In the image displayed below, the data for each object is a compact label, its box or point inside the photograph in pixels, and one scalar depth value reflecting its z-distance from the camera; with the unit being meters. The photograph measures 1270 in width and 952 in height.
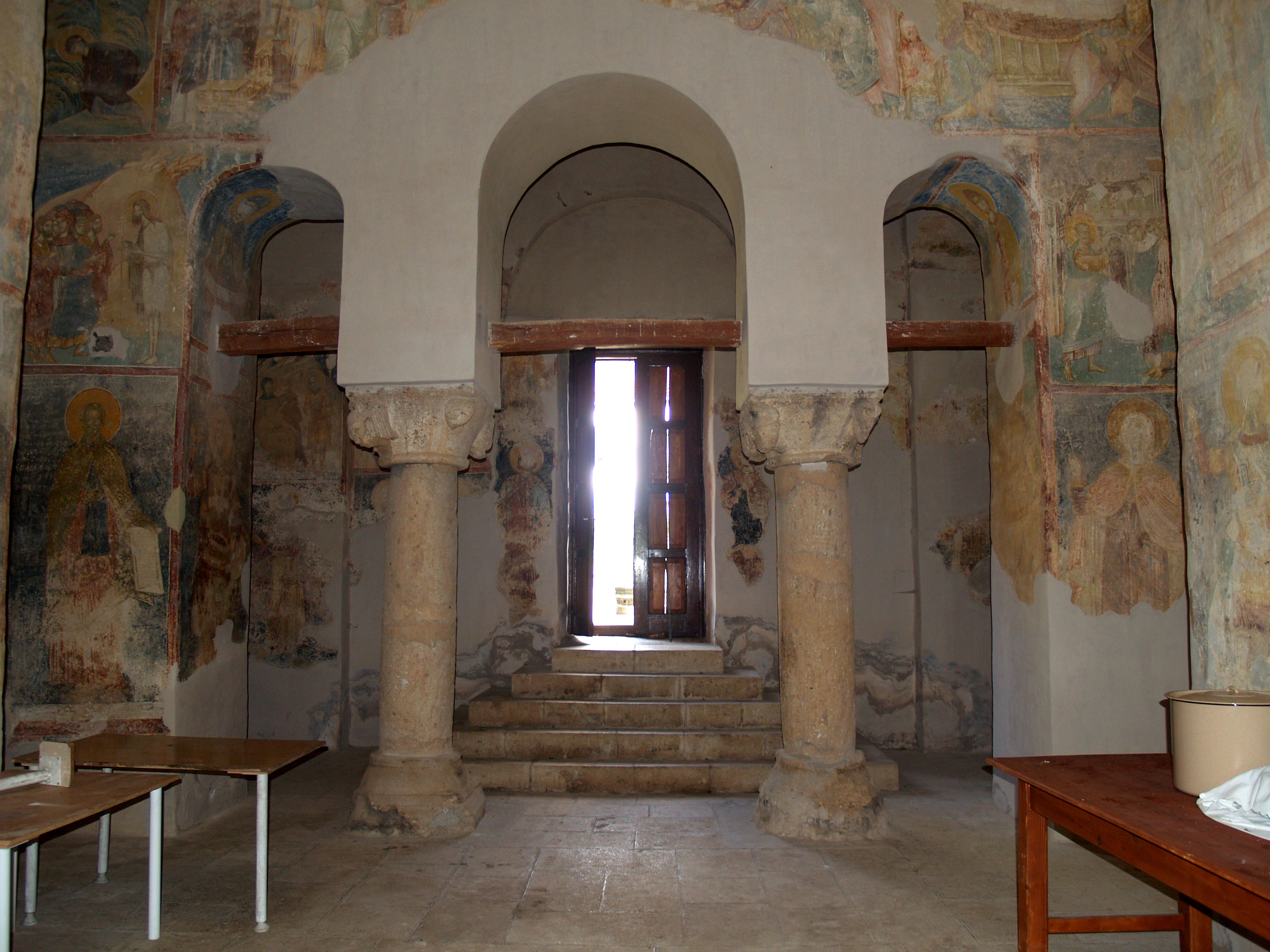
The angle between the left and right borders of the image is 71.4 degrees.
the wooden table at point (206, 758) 3.81
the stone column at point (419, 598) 5.27
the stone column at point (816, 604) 5.16
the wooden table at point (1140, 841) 2.31
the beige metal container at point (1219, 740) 2.84
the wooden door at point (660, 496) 8.38
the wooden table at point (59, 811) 2.81
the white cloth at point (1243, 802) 2.60
